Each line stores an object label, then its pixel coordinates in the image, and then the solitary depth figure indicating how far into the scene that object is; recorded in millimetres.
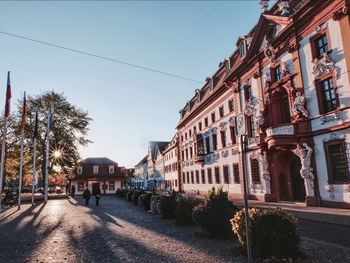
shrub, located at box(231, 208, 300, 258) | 7008
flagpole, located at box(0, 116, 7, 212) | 18378
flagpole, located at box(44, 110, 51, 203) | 31605
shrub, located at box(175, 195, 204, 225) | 12977
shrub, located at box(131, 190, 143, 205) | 25952
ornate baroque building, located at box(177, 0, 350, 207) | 16781
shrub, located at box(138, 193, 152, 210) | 20688
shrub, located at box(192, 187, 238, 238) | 9828
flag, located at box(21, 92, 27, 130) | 23072
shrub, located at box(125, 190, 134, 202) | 30172
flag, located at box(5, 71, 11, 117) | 18859
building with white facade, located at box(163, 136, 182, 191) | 52312
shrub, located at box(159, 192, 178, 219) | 15391
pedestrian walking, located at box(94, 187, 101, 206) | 26844
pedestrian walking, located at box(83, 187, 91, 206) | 27422
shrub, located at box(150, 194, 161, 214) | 17906
